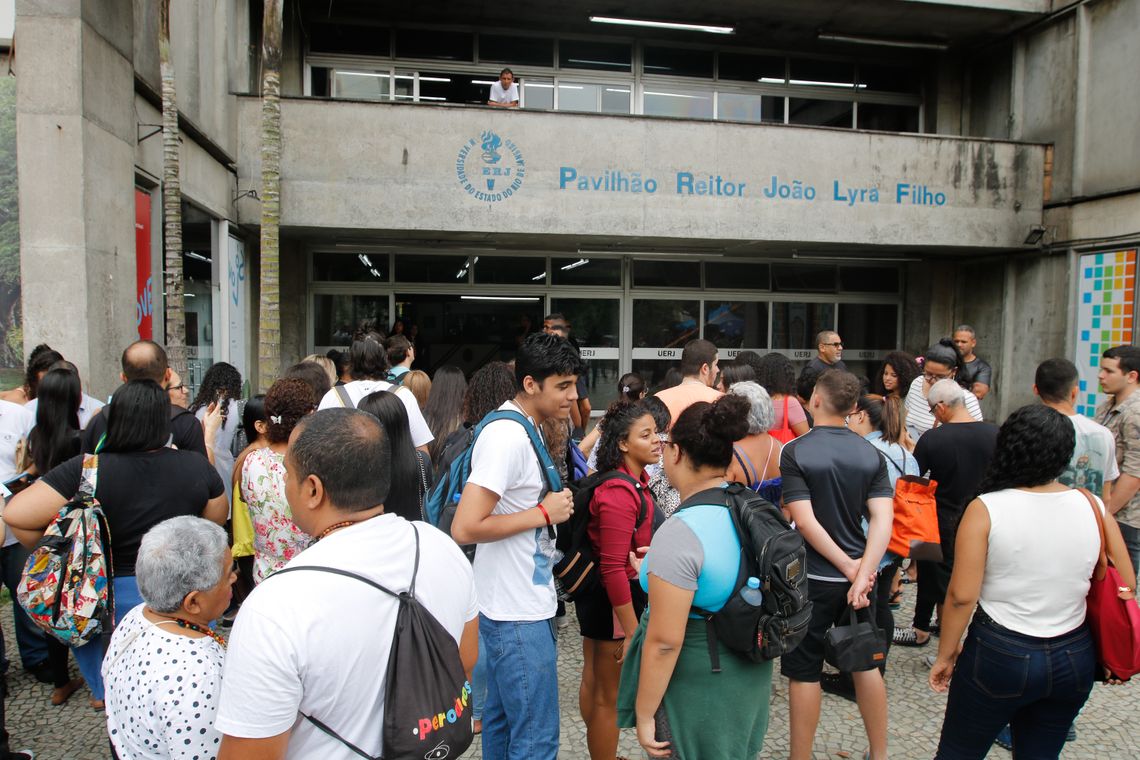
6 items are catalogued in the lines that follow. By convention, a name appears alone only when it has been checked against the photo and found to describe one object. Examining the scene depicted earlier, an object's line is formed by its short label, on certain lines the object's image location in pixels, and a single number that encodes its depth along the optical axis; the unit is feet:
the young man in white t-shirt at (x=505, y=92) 38.17
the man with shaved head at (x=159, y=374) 12.98
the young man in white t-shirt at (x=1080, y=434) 13.73
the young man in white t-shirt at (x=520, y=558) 8.44
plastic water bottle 7.43
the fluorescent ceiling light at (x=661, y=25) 40.11
